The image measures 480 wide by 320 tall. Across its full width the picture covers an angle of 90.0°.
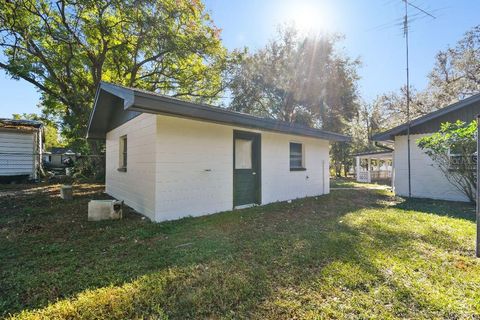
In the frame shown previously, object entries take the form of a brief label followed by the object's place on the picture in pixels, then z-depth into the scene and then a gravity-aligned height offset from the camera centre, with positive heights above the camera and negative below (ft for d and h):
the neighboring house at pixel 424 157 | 26.55 +0.83
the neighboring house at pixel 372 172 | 55.03 -2.42
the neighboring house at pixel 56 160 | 66.64 +1.27
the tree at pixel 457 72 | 56.90 +23.61
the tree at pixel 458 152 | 21.16 +1.09
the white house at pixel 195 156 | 16.53 +0.74
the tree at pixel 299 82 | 56.24 +19.87
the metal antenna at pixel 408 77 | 28.25 +10.81
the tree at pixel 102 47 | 36.90 +20.57
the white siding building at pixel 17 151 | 38.86 +2.19
